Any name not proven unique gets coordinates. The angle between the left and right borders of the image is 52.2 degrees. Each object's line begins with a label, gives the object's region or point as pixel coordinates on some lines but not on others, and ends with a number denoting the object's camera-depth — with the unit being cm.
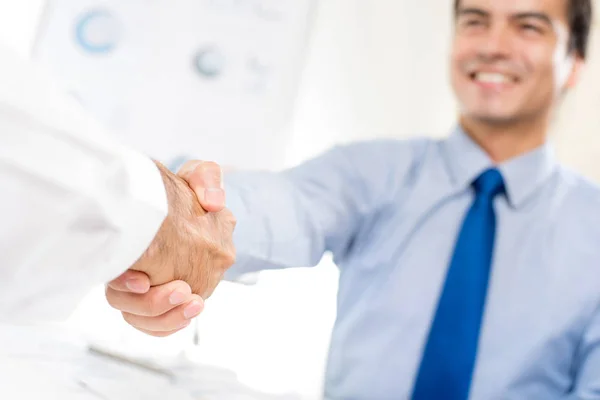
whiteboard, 151
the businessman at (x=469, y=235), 92
